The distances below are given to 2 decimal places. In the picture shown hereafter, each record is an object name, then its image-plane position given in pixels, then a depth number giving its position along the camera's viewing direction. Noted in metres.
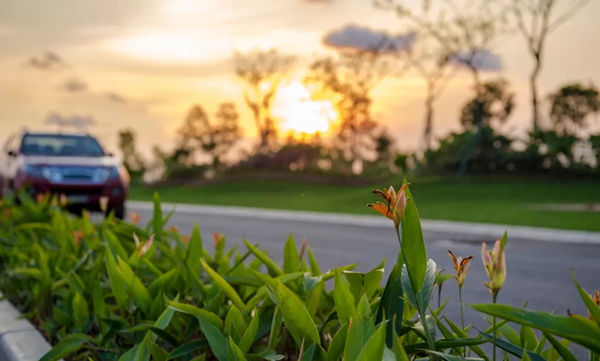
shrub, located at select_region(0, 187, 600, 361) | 2.10
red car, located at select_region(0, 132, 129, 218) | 13.52
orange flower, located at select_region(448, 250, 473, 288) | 2.33
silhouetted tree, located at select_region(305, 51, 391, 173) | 49.56
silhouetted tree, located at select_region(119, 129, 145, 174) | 48.16
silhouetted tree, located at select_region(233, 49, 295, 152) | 55.34
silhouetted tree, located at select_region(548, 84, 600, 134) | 66.75
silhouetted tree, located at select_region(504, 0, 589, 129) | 37.59
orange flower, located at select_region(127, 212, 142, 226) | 5.62
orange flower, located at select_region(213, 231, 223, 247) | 4.80
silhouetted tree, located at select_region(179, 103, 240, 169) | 64.94
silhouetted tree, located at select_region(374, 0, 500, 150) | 41.59
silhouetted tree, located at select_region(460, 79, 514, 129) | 72.25
